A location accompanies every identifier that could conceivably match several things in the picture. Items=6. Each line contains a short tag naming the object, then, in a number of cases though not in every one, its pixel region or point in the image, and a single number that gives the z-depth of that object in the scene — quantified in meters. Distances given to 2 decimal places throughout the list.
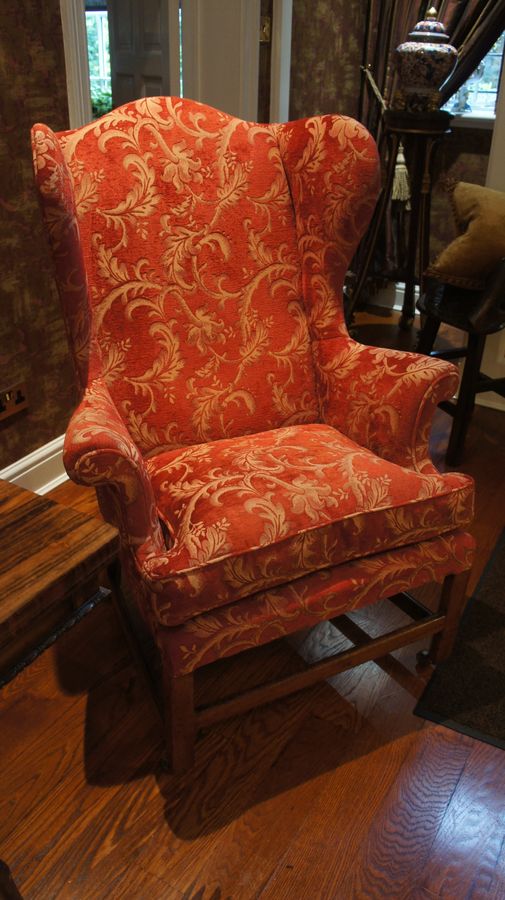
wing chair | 1.31
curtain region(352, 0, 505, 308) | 3.25
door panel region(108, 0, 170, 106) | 3.19
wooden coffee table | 0.86
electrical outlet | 2.07
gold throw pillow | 2.30
